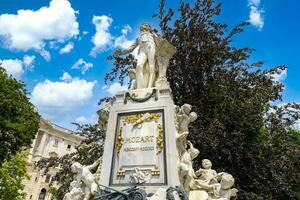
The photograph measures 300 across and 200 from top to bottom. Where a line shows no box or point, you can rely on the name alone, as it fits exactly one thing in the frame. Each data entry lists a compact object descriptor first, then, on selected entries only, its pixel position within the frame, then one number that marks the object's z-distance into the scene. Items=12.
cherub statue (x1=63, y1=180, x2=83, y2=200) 4.76
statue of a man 6.07
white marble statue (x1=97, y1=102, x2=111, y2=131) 5.92
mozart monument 4.56
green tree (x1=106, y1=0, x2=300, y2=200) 9.31
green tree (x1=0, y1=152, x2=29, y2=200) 15.17
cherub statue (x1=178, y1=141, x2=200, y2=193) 4.80
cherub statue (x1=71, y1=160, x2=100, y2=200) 4.70
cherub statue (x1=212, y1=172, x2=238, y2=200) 5.32
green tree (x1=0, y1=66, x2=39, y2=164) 15.38
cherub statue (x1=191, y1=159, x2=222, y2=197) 5.12
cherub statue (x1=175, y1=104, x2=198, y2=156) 5.20
